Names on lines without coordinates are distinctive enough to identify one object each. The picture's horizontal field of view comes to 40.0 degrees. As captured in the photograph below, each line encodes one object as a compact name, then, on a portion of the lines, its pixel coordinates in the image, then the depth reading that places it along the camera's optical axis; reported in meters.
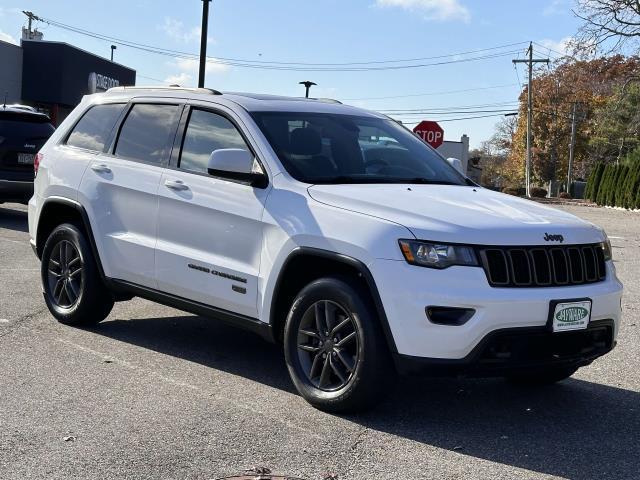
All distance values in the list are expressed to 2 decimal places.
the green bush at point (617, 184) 36.06
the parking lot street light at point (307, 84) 39.31
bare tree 39.53
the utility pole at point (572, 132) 81.06
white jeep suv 4.63
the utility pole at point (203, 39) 26.88
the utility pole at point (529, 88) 66.69
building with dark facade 39.75
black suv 14.12
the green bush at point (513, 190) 68.44
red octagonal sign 17.55
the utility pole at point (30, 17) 81.50
